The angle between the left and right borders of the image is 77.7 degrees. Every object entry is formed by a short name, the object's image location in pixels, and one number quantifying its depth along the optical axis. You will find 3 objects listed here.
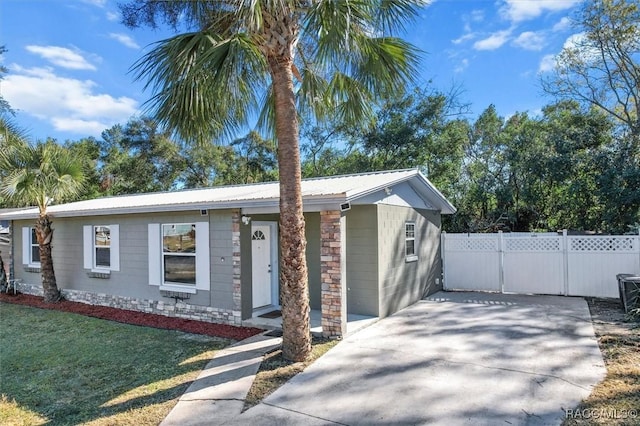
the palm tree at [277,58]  5.40
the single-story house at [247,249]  7.70
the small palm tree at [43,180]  10.23
